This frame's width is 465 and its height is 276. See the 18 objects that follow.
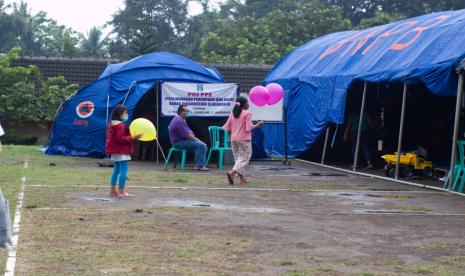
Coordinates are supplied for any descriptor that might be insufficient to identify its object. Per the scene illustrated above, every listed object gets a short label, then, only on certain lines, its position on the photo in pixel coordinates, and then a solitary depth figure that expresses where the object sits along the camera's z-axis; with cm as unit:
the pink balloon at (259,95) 2091
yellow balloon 1436
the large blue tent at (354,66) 1725
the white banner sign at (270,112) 2231
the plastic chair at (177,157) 1952
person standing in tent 2191
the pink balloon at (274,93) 2120
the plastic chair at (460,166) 1527
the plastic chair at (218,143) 2039
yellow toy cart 1870
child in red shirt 1351
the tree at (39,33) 6488
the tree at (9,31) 6331
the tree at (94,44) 6719
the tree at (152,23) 6194
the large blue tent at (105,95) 2266
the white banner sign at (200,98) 2162
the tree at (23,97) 3118
